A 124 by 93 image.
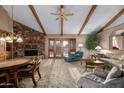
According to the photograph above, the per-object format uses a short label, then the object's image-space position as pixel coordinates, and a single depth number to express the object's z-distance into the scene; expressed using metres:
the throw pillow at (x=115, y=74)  1.65
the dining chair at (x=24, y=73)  2.20
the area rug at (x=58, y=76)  2.41
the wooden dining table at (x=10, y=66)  2.00
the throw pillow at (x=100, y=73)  2.02
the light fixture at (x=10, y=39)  2.90
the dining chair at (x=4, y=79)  2.06
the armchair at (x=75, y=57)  5.46
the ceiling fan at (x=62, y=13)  3.43
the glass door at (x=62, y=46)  7.11
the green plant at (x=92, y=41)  6.22
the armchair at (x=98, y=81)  1.49
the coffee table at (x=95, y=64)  3.37
